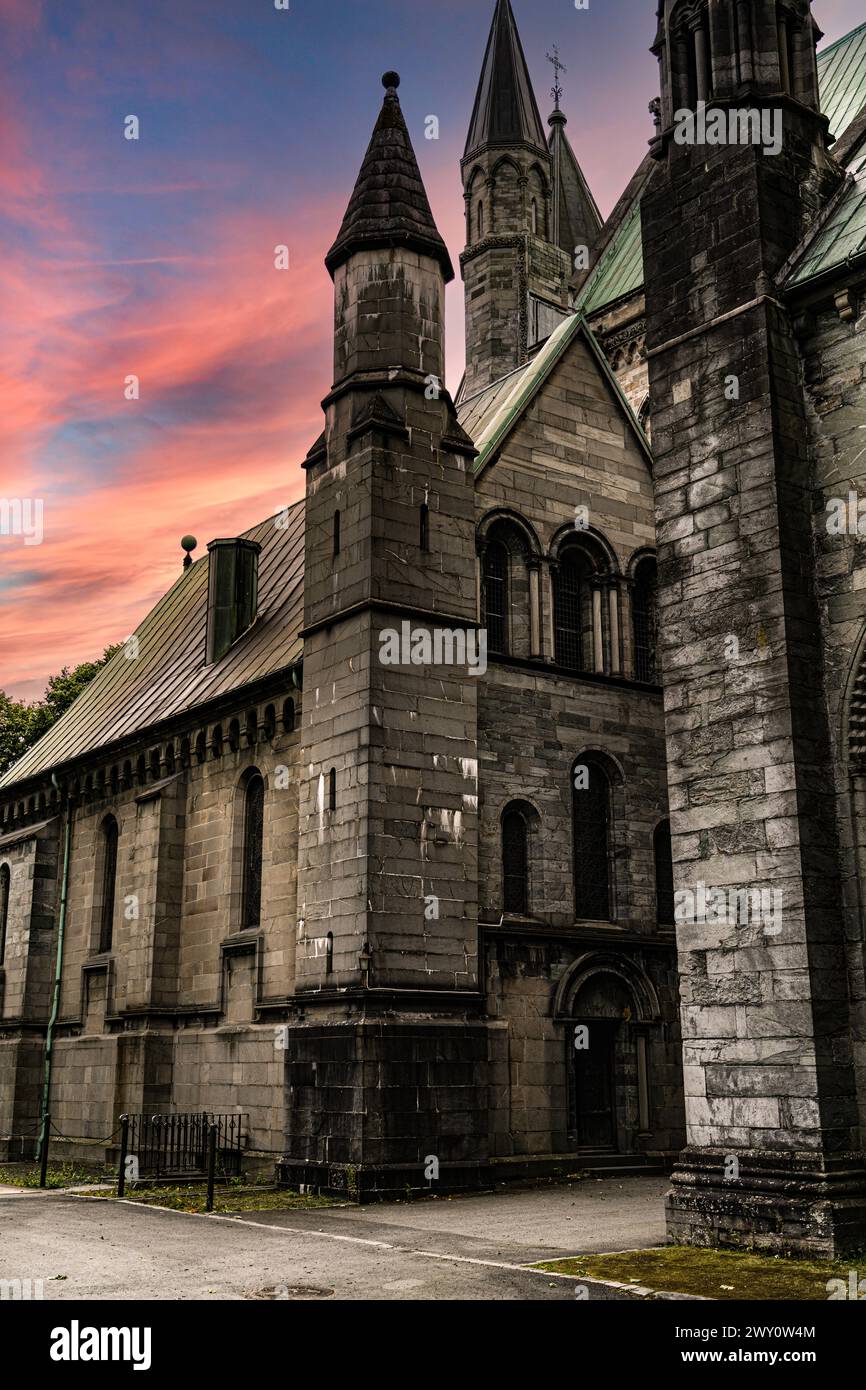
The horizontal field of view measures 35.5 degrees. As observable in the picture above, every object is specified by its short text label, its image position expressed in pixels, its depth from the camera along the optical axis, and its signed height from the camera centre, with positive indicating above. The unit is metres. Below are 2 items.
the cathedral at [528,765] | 13.50 +4.56
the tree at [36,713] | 48.62 +12.34
